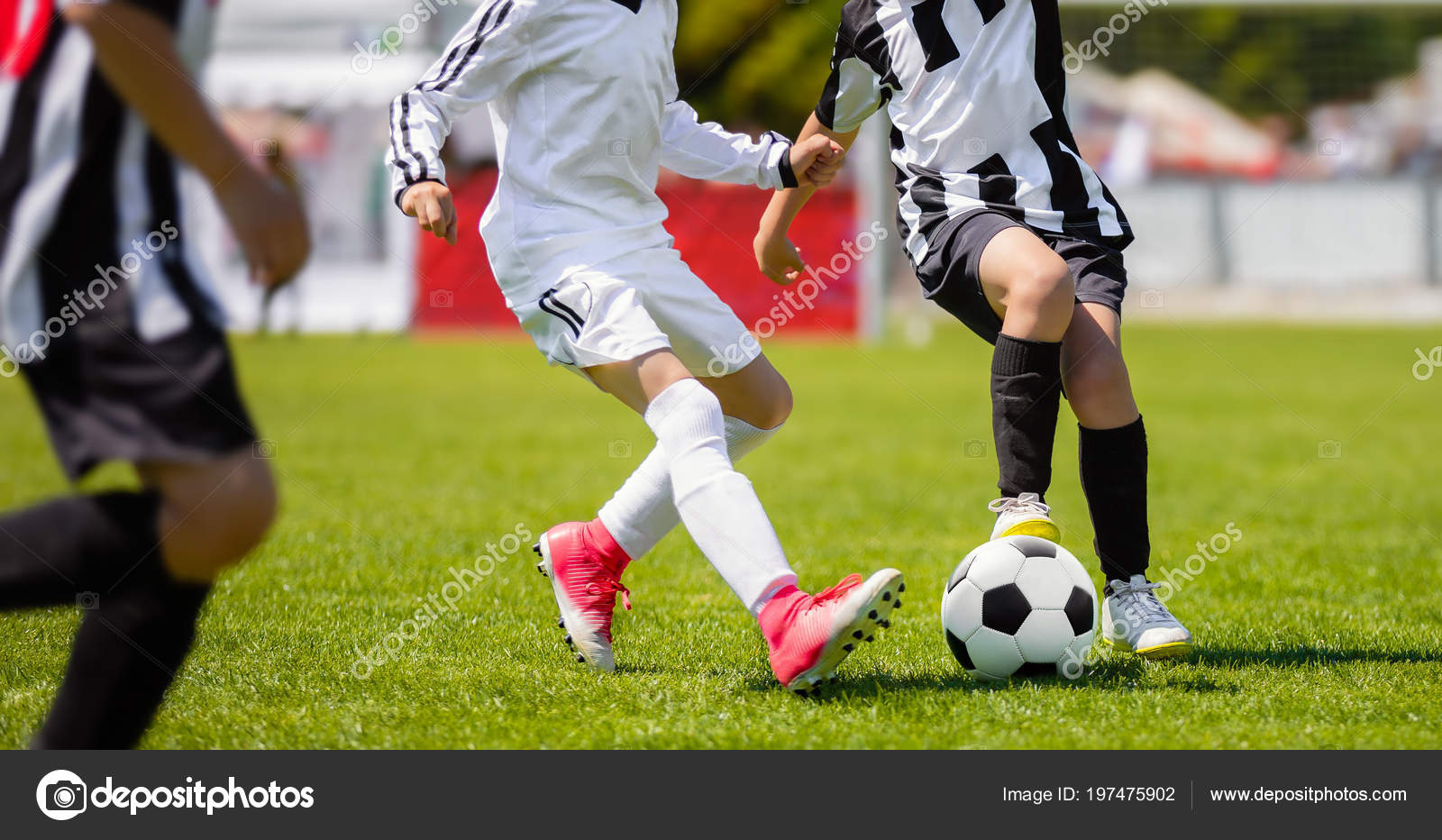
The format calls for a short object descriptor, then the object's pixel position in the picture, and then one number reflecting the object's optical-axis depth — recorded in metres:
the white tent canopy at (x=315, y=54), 38.97
